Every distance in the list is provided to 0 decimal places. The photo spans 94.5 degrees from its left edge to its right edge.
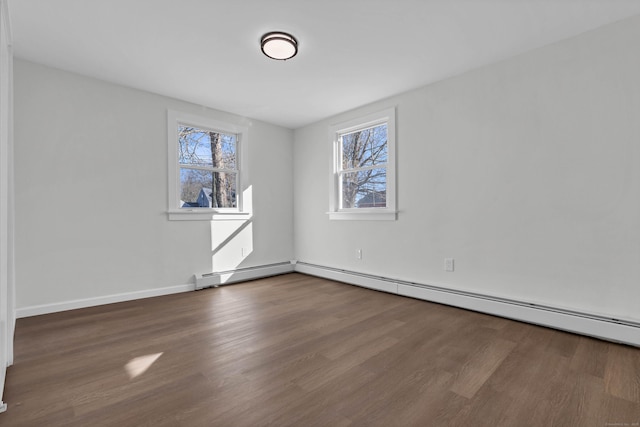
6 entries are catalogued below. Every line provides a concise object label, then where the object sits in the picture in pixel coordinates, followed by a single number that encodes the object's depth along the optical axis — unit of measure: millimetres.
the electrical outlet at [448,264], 3119
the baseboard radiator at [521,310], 2121
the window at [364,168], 3678
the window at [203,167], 3675
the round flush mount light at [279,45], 2385
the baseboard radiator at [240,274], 3821
